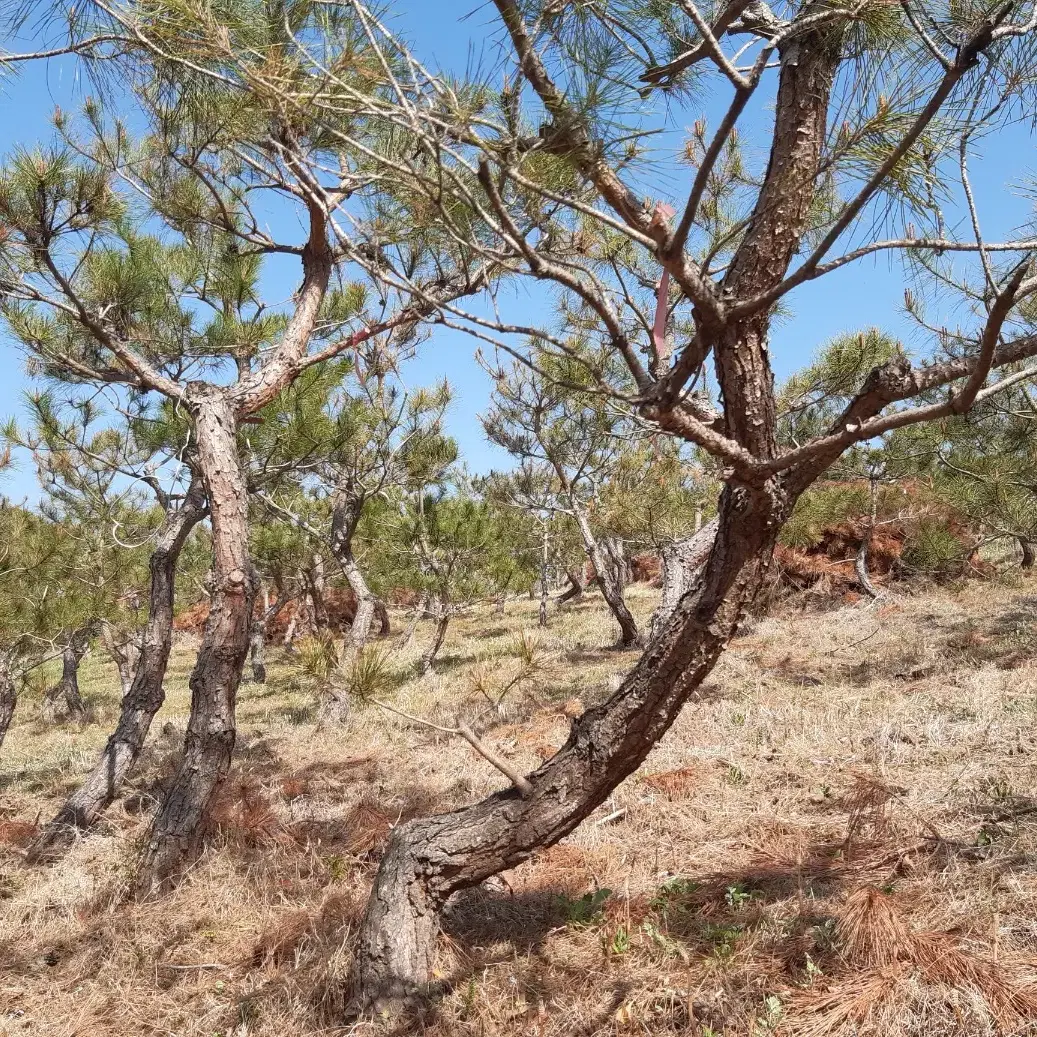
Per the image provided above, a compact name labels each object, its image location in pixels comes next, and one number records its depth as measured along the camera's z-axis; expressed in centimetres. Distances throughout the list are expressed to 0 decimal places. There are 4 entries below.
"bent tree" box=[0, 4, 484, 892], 259
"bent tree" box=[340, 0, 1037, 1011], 117
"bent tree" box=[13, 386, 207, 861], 391
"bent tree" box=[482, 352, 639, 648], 803
